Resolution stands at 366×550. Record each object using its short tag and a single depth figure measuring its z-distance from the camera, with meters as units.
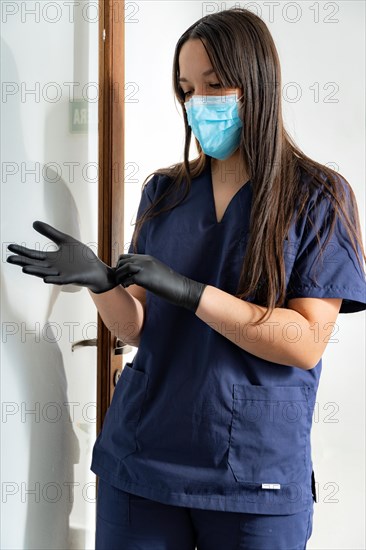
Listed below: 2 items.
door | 1.47
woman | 1.23
